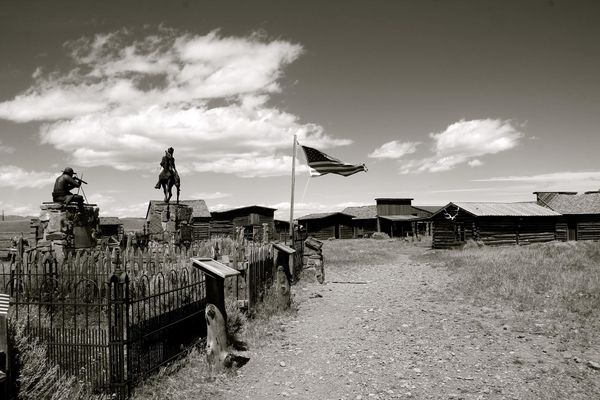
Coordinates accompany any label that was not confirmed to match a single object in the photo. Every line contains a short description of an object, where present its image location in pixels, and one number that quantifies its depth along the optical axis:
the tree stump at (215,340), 6.07
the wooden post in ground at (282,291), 9.78
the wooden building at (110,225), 50.56
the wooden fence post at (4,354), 4.18
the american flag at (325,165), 15.46
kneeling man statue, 11.91
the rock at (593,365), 5.83
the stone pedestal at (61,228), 11.59
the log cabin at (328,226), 52.69
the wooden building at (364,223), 53.81
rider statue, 15.23
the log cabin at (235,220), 48.66
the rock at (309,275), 14.68
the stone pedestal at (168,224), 14.74
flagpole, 13.92
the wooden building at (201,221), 47.94
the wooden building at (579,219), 34.97
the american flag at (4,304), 4.19
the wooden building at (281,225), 55.92
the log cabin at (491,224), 30.33
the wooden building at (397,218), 52.50
